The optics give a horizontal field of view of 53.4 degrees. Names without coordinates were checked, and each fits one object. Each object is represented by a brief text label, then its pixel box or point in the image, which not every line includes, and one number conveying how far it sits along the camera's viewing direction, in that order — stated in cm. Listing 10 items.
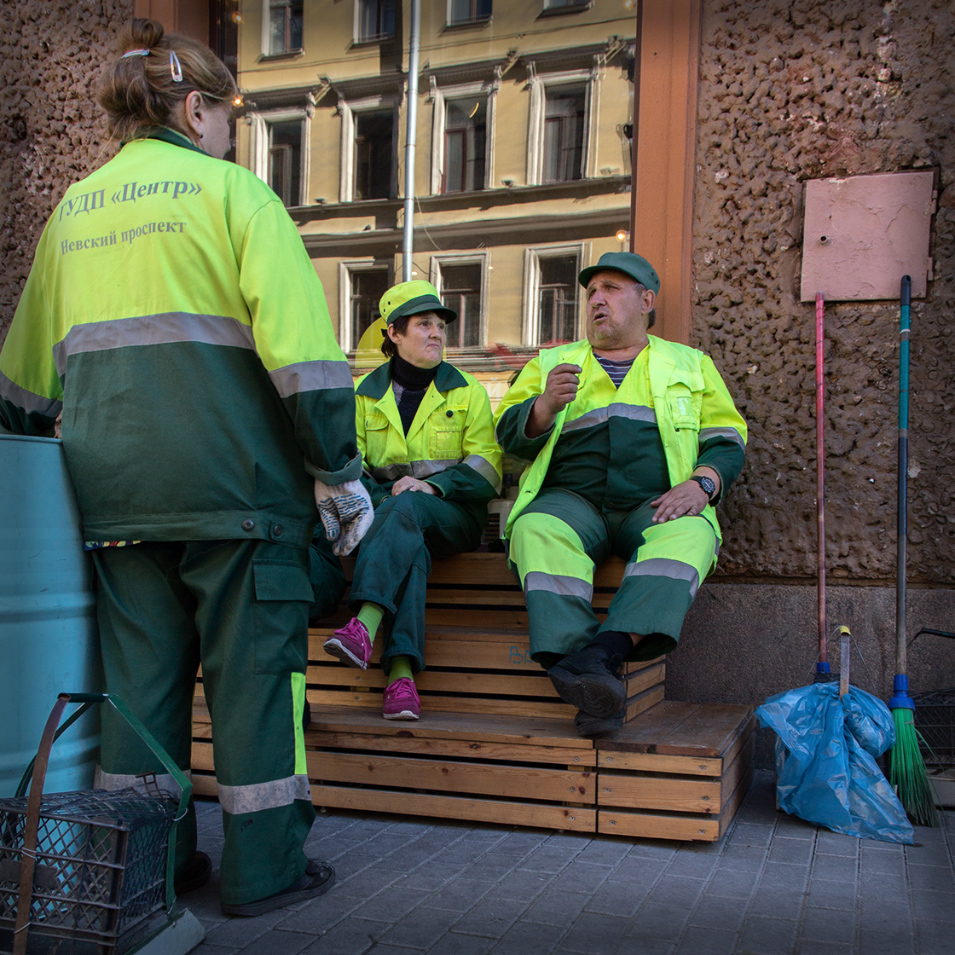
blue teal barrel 198
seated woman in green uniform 329
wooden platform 291
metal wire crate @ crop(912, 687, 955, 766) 340
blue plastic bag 301
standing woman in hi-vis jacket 221
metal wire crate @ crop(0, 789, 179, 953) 177
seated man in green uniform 301
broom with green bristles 312
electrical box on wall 389
